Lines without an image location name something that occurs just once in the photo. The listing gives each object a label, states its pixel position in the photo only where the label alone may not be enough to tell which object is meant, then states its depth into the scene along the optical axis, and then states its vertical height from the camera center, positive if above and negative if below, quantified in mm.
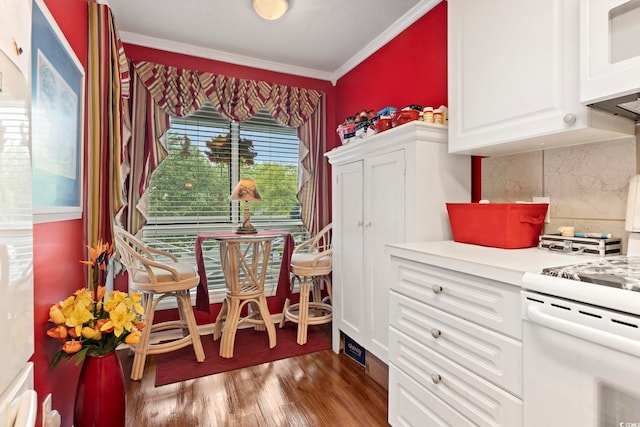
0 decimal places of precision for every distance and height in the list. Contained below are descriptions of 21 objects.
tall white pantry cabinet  1776 +32
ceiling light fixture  2131 +1350
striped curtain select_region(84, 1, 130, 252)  1731 +508
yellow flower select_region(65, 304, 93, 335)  1231 -400
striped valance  2764 +1078
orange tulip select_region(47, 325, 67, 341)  1174 -434
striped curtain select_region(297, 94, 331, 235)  3334 +422
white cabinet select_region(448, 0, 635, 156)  1180 +545
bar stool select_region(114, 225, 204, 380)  2213 -510
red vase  1340 -756
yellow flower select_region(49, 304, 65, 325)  1194 -376
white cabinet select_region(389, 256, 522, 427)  1056 -517
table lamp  2635 +138
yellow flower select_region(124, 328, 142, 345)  1375 -530
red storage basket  1467 -54
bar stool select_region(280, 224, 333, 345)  2727 -563
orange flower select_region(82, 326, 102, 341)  1280 -477
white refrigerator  667 -22
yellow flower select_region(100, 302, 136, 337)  1350 -450
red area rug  2262 -1093
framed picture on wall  1062 +351
